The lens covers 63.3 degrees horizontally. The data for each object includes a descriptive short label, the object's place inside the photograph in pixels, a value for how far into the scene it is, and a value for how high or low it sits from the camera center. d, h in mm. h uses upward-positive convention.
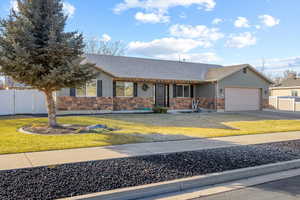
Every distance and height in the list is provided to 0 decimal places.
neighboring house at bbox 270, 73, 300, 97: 33219 +1304
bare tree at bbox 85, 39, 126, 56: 39562 +8375
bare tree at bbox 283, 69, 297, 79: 58125 +6038
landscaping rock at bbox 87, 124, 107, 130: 10242 -1252
